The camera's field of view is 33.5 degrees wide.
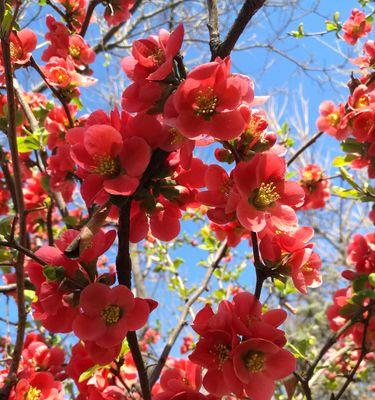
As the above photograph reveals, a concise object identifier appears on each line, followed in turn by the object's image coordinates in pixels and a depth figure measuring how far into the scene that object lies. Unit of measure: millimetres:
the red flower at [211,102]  293
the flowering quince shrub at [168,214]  297
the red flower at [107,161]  293
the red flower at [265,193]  306
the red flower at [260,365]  294
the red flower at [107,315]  294
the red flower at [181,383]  321
